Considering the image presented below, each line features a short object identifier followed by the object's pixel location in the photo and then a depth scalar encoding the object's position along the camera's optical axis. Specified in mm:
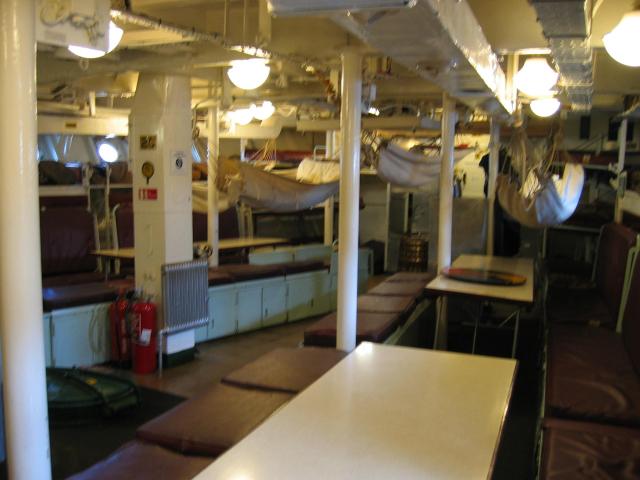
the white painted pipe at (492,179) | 7914
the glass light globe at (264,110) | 8305
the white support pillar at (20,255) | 2416
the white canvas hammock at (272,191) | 6750
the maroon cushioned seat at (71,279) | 6744
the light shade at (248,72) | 5242
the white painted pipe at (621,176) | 6668
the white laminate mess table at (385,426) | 1998
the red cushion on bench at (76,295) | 5523
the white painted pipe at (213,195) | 7508
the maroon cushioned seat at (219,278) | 6801
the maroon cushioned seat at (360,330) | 4543
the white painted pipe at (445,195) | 6262
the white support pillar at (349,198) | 4230
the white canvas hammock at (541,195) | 5789
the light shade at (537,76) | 4945
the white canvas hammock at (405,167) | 6707
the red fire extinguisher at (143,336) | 5641
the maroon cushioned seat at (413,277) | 6844
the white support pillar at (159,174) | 5699
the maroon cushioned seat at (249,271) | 7164
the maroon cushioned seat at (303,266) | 7841
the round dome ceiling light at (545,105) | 6312
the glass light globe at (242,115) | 8797
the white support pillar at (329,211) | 9594
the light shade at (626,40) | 3047
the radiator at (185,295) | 5773
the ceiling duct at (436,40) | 2432
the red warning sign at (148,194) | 5727
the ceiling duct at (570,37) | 2578
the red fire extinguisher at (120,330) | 5766
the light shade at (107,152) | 11692
